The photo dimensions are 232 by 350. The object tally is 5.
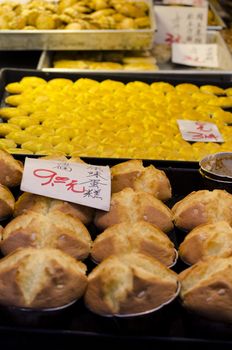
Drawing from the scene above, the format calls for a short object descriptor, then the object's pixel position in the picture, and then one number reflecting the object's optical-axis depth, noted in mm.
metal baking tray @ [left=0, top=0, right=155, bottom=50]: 1083
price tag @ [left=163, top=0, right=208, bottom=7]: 1623
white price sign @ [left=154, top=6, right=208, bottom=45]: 1280
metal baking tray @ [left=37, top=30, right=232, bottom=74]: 1014
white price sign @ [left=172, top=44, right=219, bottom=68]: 1198
